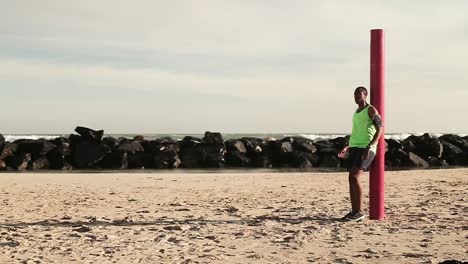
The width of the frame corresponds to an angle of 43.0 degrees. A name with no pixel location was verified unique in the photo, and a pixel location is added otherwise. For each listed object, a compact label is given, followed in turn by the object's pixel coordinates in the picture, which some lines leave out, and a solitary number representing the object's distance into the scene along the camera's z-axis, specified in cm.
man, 725
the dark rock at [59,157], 1953
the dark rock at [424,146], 2181
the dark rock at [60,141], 2137
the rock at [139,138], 2262
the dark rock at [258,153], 2064
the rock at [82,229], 673
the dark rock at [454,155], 2195
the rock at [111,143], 2072
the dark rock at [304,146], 2134
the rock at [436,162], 2090
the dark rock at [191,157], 1994
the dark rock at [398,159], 1998
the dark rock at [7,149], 1942
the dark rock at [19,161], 1885
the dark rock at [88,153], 1942
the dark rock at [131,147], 2012
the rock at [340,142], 2245
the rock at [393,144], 2177
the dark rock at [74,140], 2067
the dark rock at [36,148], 1995
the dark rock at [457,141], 2372
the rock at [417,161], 1995
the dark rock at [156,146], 2081
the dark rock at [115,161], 1938
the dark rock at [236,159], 2044
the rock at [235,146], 2101
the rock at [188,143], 2153
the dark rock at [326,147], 2091
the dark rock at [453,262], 427
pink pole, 746
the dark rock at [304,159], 1958
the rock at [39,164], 1912
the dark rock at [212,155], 1989
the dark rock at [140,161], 1977
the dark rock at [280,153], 2067
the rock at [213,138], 2116
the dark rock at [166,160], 1942
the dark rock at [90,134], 2127
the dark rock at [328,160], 2014
